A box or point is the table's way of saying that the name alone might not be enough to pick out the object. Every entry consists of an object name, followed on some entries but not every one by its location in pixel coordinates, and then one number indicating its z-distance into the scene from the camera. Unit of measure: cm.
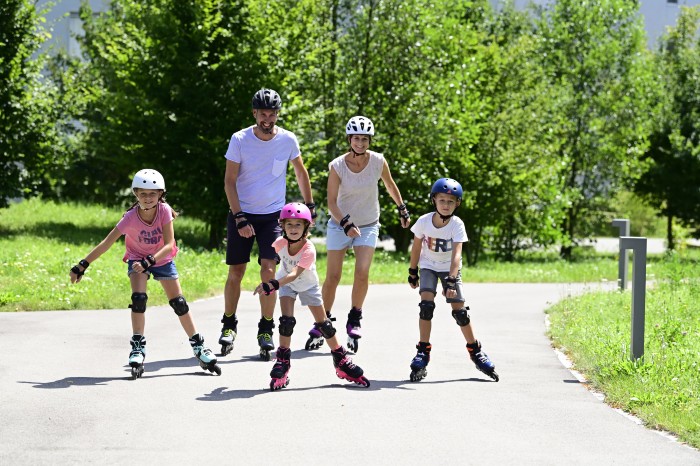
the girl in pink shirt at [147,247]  1609
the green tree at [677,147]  6946
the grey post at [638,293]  1701
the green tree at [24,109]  4488
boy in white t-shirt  1654
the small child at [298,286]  1552
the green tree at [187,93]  4633
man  1762
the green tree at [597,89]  6851
